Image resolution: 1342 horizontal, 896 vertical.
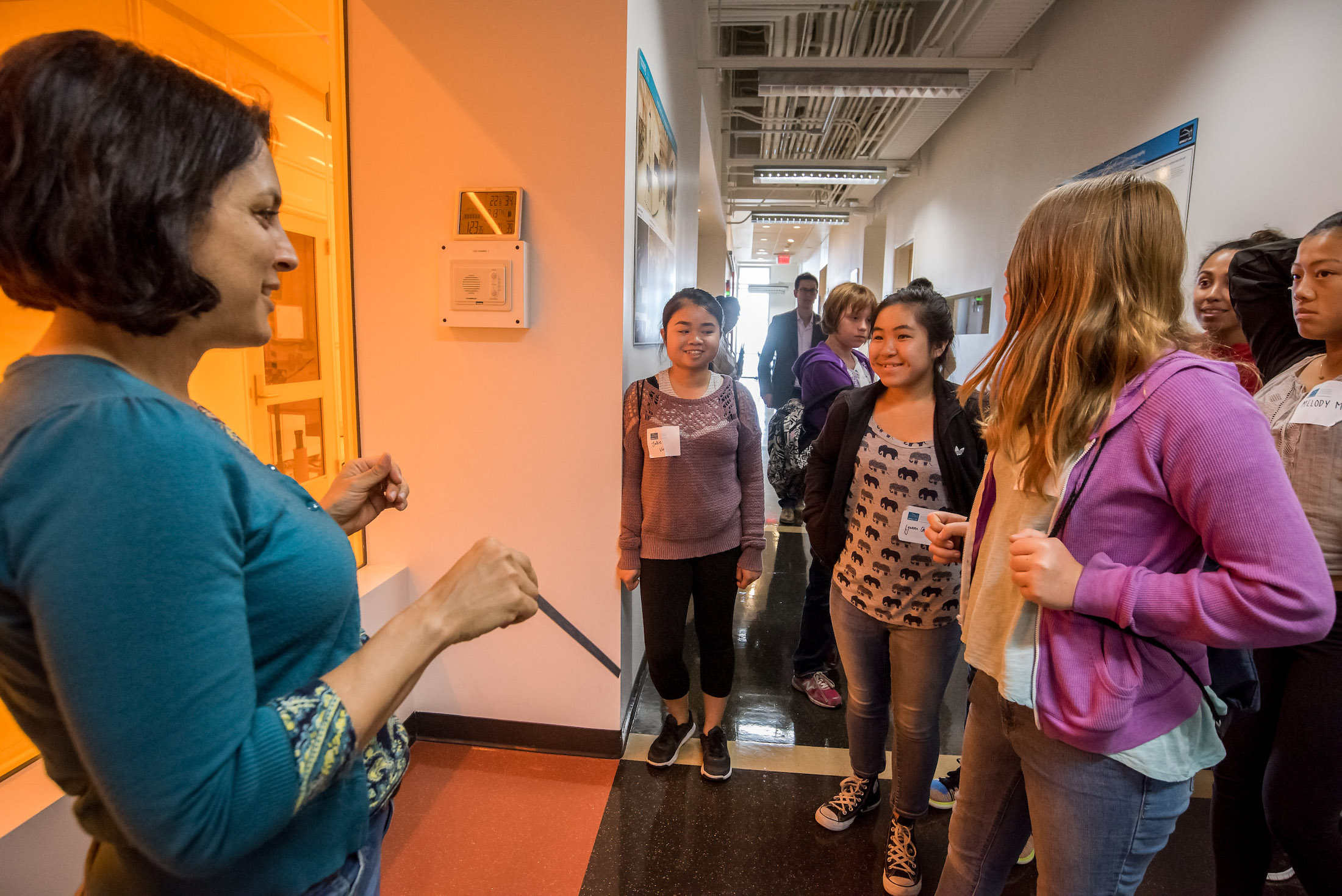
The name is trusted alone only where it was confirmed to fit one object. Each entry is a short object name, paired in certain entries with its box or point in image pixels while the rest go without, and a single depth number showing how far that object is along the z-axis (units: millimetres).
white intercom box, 2135
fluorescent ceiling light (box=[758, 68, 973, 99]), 5188
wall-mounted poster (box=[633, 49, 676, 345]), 2383
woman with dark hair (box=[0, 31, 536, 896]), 504
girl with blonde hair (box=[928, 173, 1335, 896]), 813
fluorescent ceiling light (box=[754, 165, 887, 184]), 8258
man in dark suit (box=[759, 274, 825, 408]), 4648
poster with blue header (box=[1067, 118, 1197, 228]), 3166
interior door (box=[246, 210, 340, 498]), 2469
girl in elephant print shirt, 1688
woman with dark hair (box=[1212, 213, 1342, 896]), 1366
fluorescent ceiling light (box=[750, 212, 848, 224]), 11766
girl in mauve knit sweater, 2105
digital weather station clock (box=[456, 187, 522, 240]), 2125
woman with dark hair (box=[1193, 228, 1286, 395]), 2102
